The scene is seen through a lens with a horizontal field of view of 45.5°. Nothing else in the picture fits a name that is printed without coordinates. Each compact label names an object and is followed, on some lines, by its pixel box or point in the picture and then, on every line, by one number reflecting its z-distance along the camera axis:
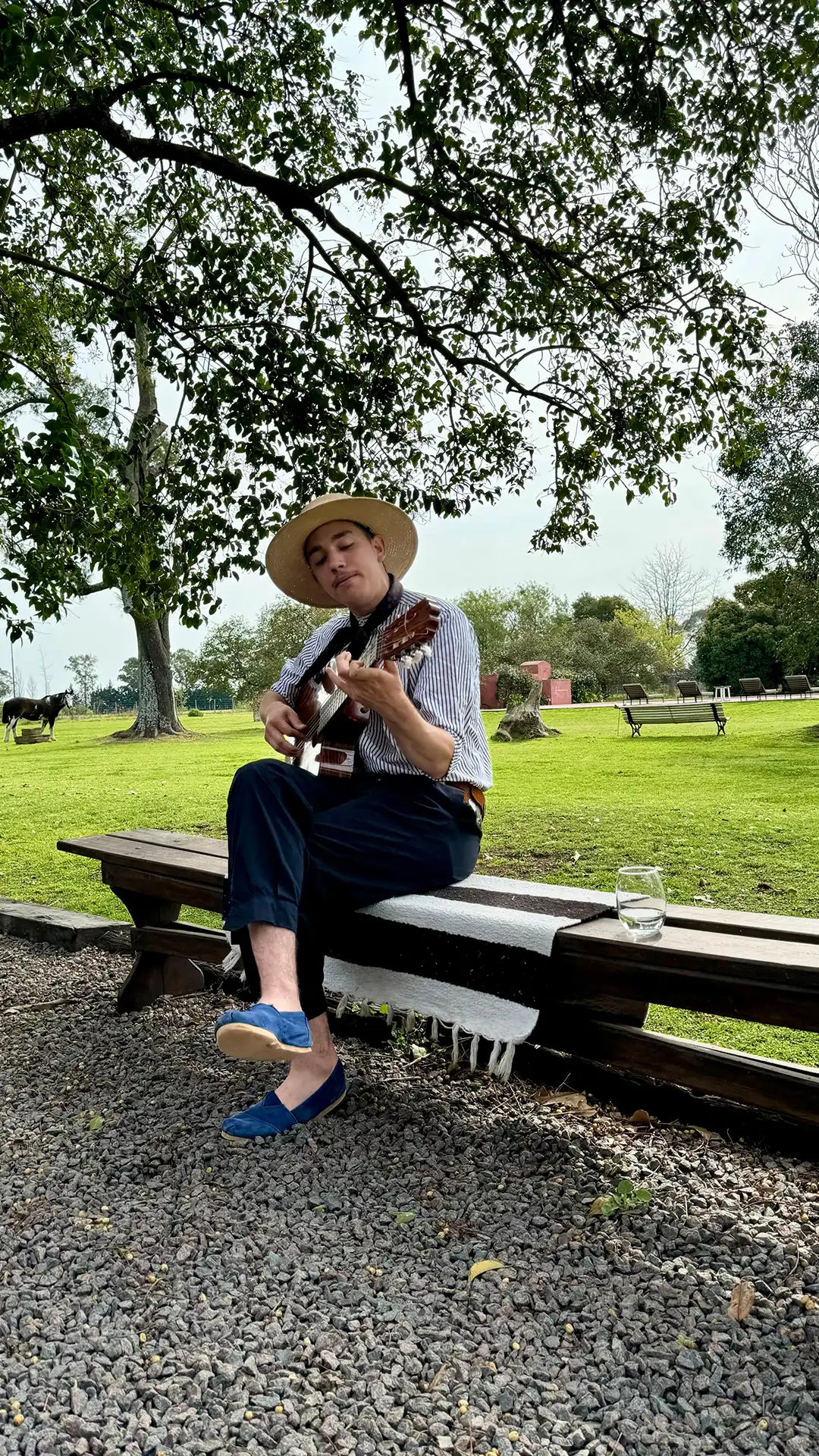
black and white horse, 24.48
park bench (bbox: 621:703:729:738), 18.88
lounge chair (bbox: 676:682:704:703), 27.53
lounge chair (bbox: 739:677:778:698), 30.97
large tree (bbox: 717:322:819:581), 17.50
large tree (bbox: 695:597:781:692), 35.81
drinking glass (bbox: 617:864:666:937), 2.43
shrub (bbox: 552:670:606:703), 37.56
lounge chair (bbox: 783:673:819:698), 28.59
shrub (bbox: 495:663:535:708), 21.94
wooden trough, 24.86
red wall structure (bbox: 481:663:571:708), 34.69
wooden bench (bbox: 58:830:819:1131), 2.12
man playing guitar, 2.57
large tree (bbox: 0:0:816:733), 5.78
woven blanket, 2.59
